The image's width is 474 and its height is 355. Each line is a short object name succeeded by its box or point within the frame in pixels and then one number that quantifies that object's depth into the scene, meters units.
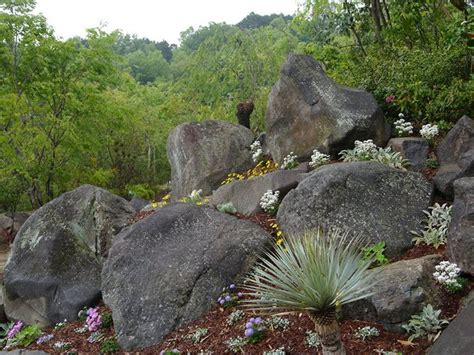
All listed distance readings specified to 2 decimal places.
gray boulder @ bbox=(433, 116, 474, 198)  6.07
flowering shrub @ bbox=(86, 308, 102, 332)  6.43
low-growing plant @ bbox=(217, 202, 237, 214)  7.56
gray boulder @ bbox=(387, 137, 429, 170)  7.06
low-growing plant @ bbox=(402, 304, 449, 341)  4.19
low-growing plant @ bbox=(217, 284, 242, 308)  5.53
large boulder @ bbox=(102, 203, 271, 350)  5.67
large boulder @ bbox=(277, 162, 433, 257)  5.66
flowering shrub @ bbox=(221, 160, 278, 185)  9.43
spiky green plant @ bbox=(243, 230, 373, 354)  3.54
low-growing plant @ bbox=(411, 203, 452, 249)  5.39
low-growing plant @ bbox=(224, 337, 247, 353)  4.74
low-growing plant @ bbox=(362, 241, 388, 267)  5.19
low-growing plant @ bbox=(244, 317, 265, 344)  4.71
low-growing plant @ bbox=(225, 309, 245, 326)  5.23
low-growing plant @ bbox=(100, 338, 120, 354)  5.73
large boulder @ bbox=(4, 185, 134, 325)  7.34
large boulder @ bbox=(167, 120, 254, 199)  10.03
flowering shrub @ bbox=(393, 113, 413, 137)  7.88
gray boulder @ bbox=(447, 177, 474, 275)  4.58
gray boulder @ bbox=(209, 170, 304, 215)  7.43
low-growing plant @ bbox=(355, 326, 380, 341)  4.34
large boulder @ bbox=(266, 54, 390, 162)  7.86
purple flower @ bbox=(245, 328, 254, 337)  4.68
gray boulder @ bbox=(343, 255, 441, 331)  4.36
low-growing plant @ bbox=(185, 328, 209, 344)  5.14
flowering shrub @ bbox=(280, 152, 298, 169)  8.39
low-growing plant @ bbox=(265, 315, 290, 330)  4.84
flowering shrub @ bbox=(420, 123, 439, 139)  7.38
